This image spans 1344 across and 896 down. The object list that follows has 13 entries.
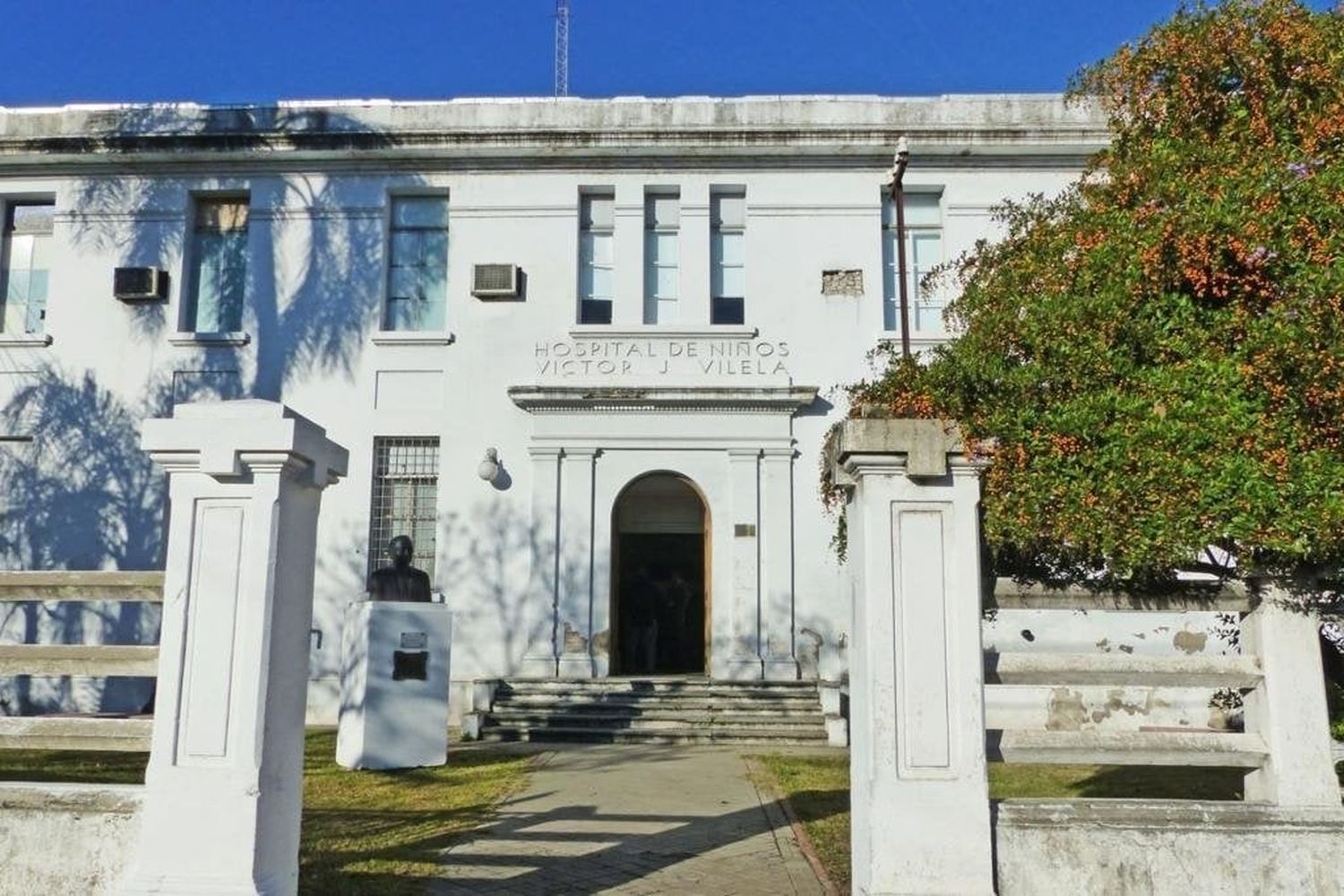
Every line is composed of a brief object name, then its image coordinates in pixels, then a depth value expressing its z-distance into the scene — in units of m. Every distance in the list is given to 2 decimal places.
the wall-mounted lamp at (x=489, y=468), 14.59
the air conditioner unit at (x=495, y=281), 15.06
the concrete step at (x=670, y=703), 13.30
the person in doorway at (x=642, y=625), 17.09
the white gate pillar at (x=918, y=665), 4.61
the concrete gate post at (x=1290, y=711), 4.69
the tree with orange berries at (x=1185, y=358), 4.43
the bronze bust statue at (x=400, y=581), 11.08
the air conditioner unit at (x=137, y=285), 15.30
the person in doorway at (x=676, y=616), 17.56
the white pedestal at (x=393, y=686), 10.36
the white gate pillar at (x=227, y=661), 4.73
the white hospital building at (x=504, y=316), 14.62
